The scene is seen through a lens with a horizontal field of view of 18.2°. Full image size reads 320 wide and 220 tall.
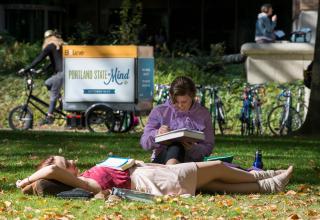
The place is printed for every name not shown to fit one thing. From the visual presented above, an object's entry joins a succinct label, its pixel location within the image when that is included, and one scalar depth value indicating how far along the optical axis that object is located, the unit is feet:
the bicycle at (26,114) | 61.57
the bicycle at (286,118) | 61.87
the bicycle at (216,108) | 62.81
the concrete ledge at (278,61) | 74.08
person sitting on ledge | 75.87
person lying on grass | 27.32
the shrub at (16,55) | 80.28
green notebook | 29.81
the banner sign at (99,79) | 57.67
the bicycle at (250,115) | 62.23
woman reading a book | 30.30
